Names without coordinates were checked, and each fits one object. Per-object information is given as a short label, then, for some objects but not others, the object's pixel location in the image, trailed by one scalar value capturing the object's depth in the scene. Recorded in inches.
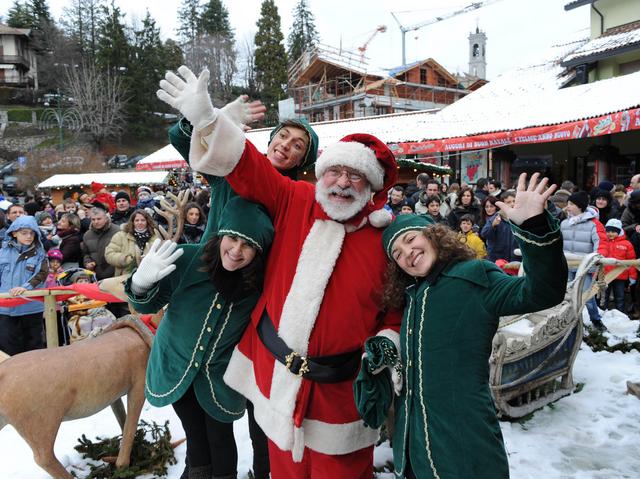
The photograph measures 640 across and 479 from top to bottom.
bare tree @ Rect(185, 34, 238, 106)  1745.8
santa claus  70.4
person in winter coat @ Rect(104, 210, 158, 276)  189.0
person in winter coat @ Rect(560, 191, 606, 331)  207.8
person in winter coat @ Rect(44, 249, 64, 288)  207.8
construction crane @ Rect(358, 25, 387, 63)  2044.8
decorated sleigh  126.7
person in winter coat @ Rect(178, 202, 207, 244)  200.8
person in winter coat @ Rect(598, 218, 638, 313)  208.8
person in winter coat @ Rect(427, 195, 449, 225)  236.2
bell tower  2449.6
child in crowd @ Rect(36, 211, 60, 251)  242.0
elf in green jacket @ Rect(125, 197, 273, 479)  77.7
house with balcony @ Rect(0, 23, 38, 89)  1753.2
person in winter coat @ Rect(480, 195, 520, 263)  213.3
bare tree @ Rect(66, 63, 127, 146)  1459.2
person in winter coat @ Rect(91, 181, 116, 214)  340.2
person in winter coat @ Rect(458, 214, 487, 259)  206.5
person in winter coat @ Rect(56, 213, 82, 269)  227.6
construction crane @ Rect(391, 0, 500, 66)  1740.9
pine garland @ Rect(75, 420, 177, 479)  108.6
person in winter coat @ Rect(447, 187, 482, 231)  239.3
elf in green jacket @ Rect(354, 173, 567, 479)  63.5
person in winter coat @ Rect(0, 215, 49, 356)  168.4
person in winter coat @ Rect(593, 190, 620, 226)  263.0
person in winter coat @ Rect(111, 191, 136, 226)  251.1
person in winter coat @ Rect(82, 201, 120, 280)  208.4
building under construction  1089.4
